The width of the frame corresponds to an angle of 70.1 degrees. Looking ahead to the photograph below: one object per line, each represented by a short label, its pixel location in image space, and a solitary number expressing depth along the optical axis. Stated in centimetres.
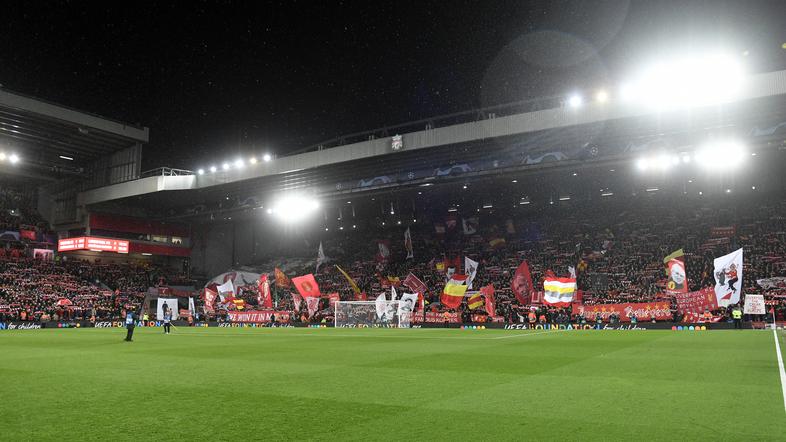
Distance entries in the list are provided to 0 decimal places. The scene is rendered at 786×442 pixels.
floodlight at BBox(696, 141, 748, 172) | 3422
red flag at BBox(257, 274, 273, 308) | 4888
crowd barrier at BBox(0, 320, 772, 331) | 3147
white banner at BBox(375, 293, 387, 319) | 4150
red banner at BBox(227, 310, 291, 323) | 4772
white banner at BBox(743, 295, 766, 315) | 2908
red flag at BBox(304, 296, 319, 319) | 4572
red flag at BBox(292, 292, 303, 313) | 4782
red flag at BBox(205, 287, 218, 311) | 5153
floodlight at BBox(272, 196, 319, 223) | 5203
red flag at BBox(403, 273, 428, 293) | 4534
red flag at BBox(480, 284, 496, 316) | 3916
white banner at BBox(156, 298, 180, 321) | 4882
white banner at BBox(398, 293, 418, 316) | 4131
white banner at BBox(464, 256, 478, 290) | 4428
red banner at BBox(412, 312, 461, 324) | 4062
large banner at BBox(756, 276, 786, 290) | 3422
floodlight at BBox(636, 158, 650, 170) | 3691
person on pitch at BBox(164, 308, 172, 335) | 3256
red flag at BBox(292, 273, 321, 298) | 4650
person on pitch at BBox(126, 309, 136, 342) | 2411
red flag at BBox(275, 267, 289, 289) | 5344
